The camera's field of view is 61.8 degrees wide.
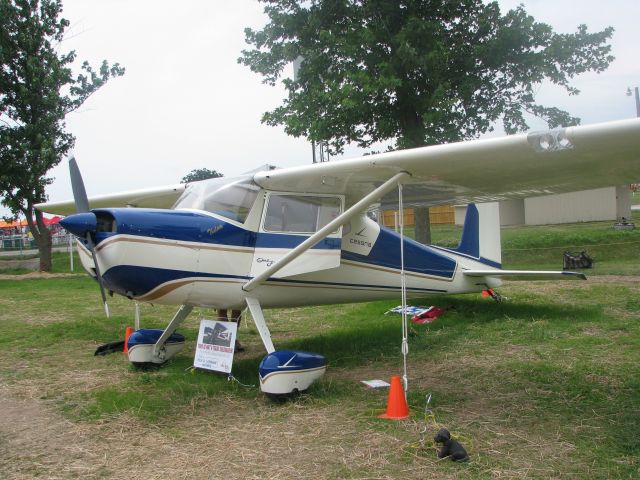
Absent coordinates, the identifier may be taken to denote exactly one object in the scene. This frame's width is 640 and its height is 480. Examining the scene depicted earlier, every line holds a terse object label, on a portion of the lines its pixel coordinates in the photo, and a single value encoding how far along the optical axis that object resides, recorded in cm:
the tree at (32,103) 1891
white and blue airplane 471
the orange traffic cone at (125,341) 748
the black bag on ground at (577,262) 1459
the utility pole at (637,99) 5444
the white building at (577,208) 2490
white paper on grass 548
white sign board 572
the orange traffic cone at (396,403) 448
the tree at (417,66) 1354
